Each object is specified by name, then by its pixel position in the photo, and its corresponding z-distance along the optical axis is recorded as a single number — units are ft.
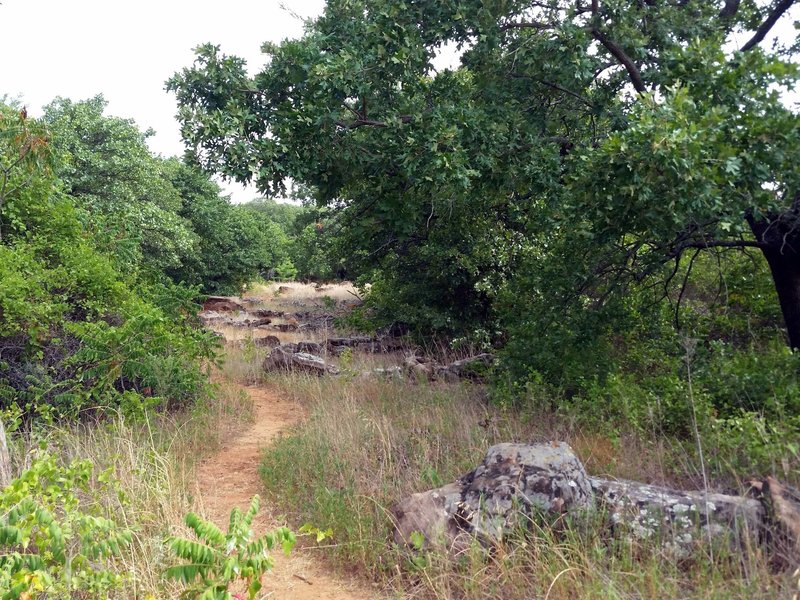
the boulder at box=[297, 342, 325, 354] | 40.83
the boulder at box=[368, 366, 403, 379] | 30.04
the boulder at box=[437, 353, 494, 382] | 30.01
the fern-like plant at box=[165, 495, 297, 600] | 8.49
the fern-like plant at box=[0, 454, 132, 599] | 9.10
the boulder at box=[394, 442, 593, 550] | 12.49
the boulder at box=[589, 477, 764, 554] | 11.46
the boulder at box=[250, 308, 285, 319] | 73.77
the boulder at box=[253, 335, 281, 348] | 46.69
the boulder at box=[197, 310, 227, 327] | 62.85
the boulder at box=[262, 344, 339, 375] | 34.12
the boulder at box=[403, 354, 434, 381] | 30.01
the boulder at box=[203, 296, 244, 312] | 79.30
